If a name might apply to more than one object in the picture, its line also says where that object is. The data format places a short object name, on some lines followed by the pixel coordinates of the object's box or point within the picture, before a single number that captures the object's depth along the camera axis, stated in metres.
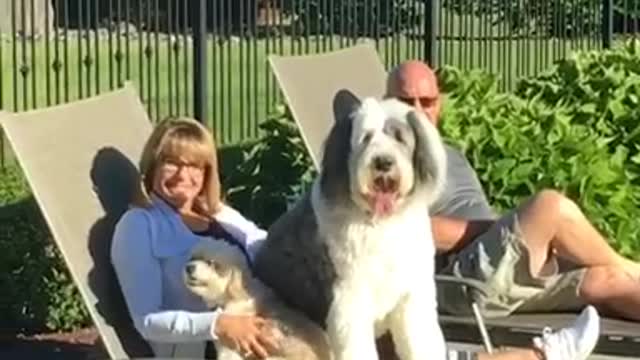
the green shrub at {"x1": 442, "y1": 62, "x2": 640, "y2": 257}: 7.83
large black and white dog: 4.97
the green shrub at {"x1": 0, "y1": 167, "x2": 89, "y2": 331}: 8.47
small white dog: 5.22
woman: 5.27
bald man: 6.48
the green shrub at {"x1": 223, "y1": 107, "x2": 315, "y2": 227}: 8.50
